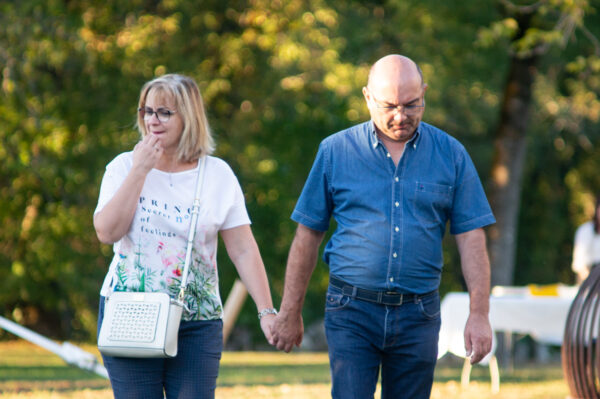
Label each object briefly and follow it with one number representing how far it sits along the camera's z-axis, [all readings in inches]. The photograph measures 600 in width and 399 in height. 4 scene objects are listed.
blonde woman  282.4
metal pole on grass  536.7
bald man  296.8
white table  782.5
